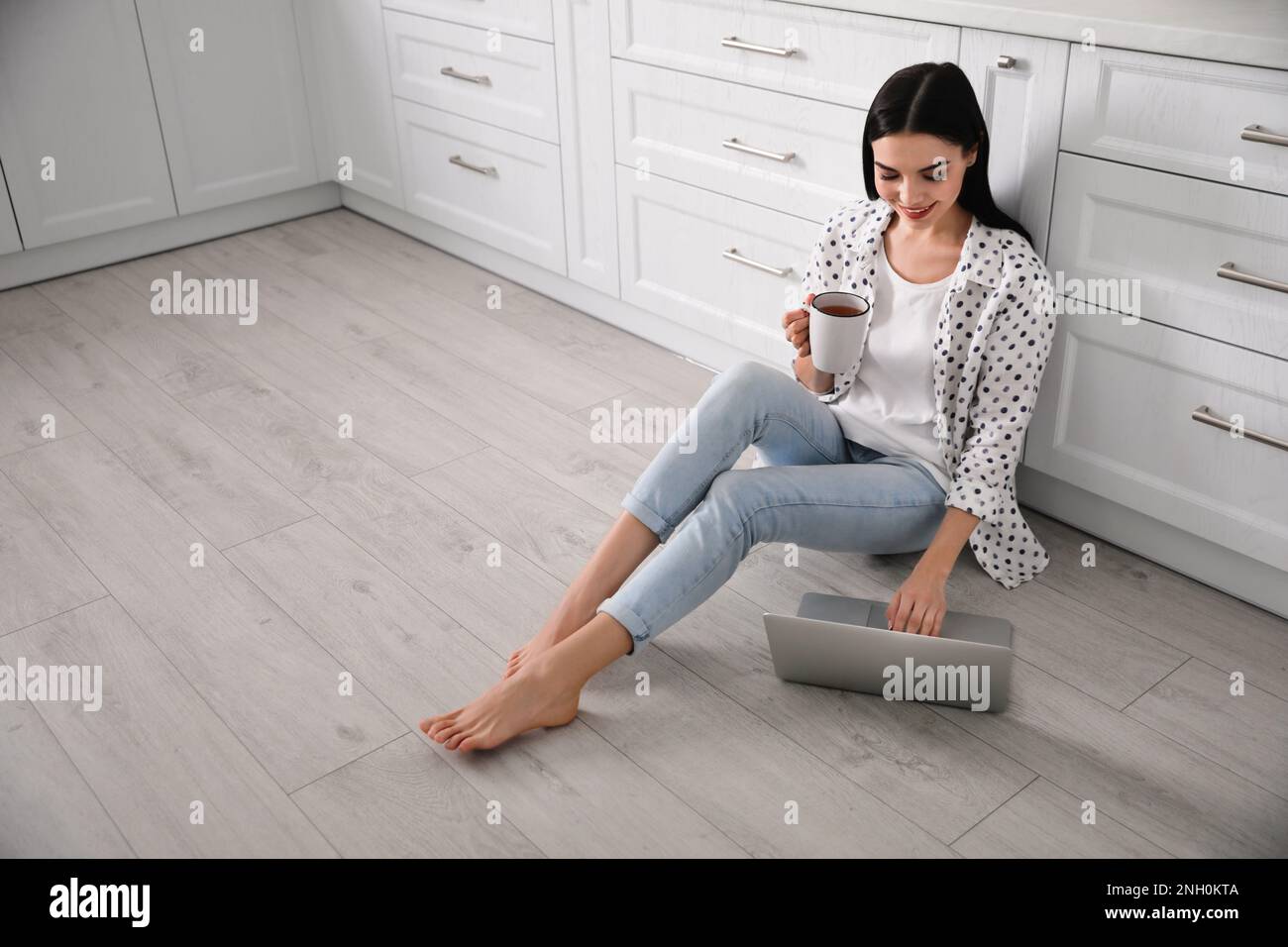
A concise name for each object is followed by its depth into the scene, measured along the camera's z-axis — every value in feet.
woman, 5.53
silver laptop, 5.29
